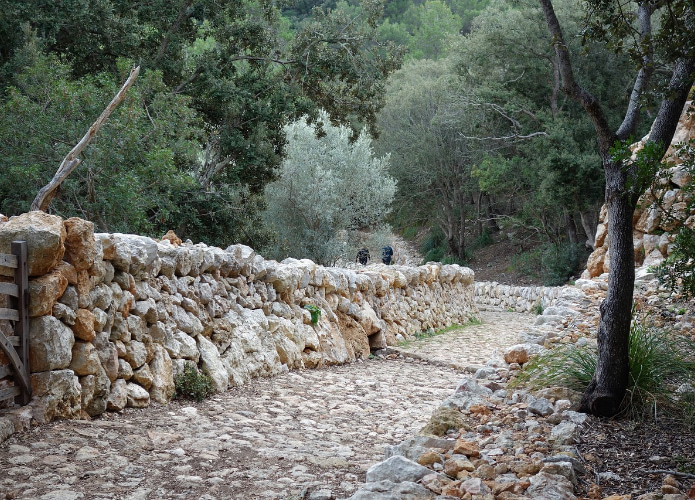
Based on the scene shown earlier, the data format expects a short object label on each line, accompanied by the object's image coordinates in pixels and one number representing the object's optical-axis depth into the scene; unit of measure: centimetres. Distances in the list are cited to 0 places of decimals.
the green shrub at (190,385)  628
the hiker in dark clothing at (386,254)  2239
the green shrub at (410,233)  3941
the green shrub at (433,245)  3466
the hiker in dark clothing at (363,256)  2080
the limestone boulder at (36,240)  484
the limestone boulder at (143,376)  577
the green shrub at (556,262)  2398
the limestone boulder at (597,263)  1408
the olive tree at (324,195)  1878
